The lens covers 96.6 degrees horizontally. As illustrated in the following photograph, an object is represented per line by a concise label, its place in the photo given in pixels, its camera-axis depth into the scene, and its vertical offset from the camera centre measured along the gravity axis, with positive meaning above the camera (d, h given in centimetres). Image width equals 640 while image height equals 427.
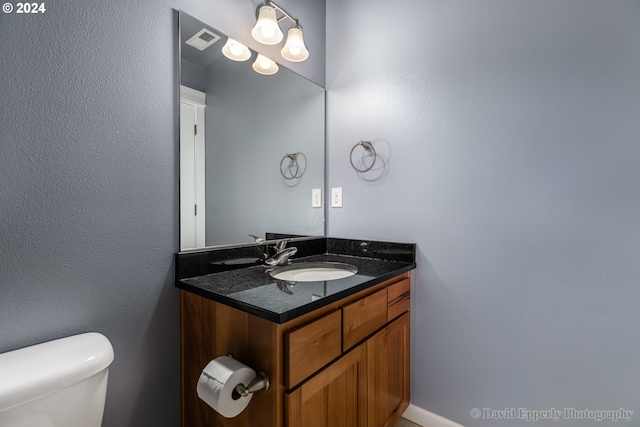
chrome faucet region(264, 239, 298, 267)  139 -25
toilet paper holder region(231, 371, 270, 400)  79 -51
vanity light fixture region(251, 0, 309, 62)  131 +82
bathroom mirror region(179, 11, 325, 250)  119 +29
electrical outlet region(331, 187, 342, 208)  176 +5
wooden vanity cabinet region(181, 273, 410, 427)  82 -53
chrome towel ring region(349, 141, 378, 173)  160 +31
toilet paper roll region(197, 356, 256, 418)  78 -50
